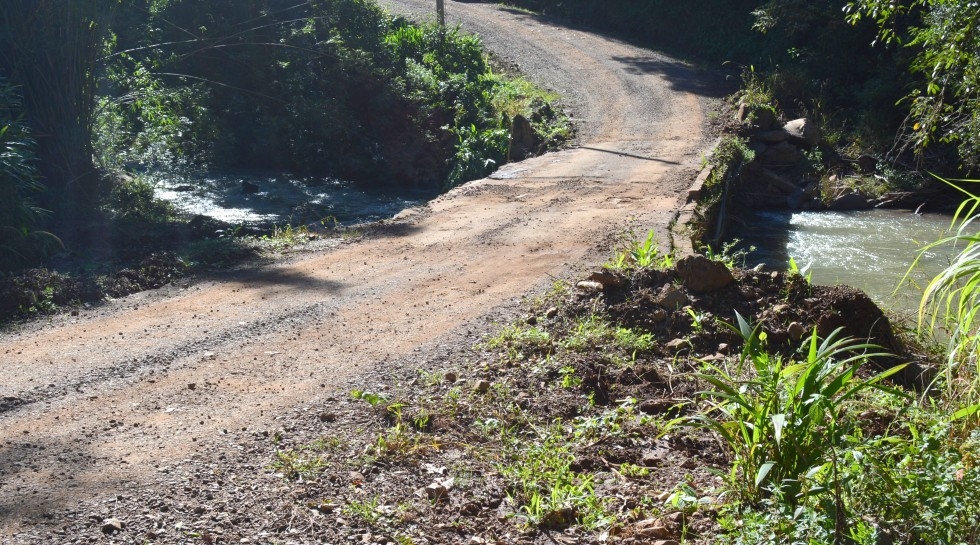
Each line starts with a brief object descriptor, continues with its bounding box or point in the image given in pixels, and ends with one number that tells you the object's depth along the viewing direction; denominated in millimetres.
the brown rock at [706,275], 6867
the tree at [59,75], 10500
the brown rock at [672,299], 6727
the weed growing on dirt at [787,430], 3918
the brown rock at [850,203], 15766
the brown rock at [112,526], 4156
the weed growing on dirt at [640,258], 7639
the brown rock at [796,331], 6289
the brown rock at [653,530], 4102
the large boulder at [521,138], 16141
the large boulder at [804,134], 16891
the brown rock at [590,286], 7227
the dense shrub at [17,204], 8953
